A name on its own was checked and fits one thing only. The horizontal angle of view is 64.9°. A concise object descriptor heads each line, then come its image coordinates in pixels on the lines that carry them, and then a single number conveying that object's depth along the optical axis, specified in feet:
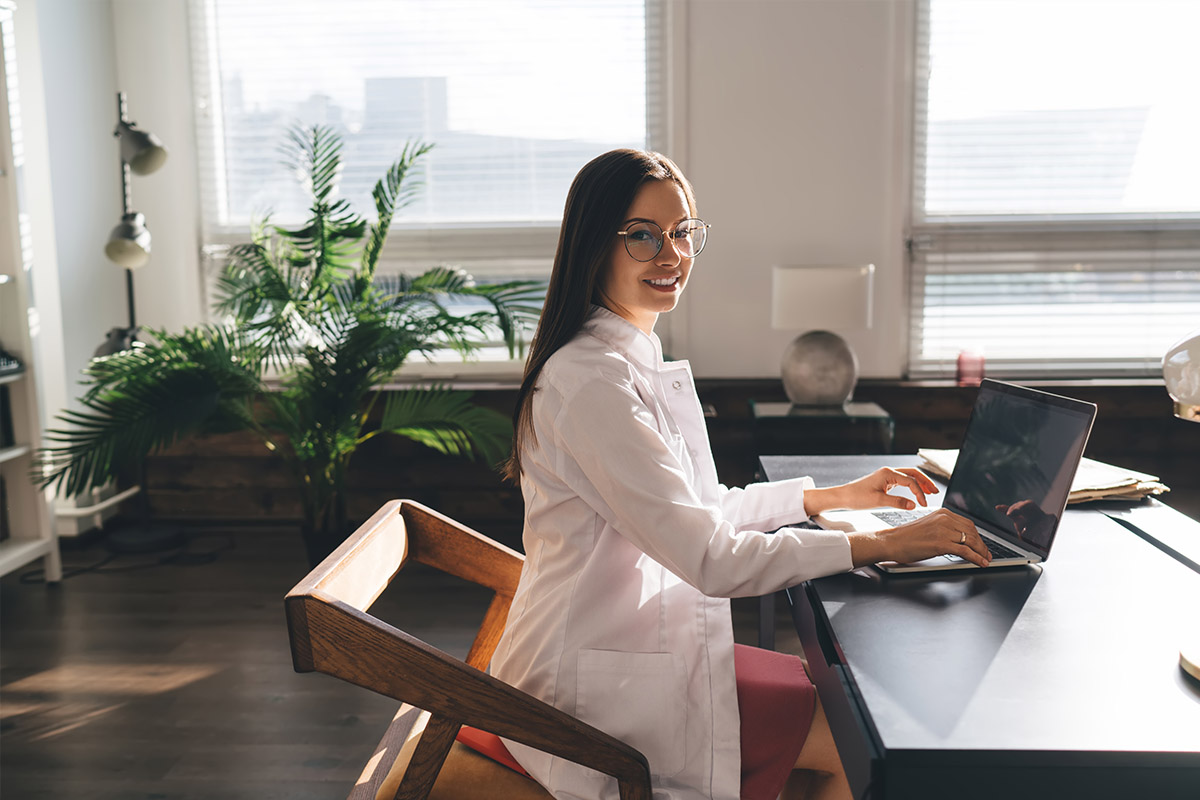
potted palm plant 10.46
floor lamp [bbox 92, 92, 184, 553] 11.69
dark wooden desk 2.81
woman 3.87
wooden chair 3.37
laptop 4.30
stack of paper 5.56
